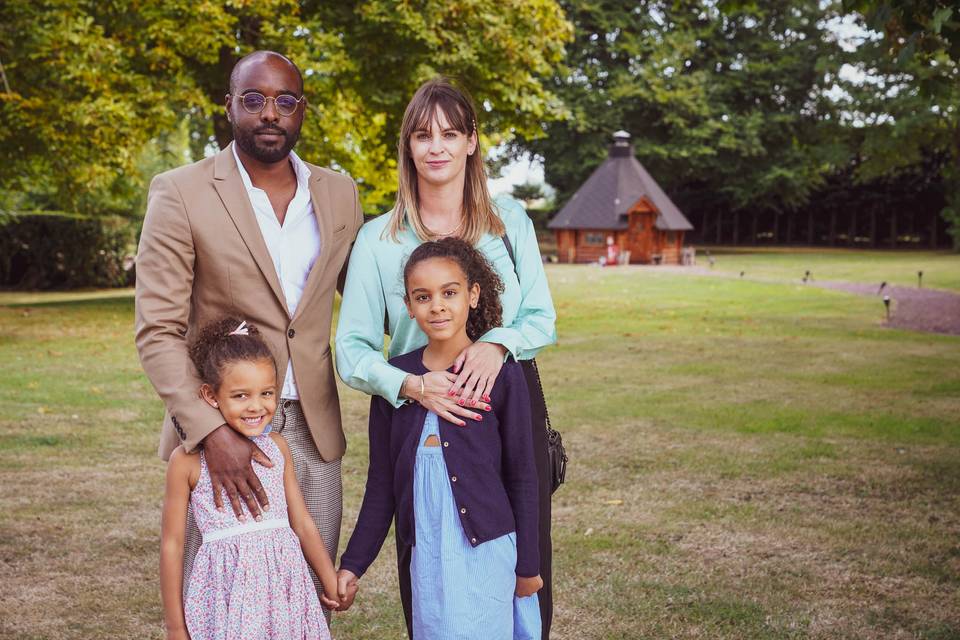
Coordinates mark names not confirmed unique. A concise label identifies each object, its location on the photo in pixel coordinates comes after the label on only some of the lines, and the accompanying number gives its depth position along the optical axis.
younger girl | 2.99
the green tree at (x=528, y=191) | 52.56
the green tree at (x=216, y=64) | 13.95
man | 3.04
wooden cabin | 38.44
